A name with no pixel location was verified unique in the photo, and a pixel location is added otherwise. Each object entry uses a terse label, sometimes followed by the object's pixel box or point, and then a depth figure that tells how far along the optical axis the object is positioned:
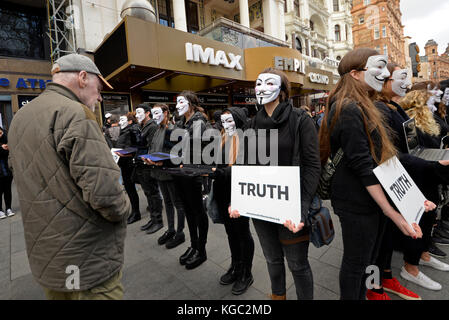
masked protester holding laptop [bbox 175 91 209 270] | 2.78
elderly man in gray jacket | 1.25
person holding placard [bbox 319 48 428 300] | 1.46
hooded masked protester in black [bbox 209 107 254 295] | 2.36
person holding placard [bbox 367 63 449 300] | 1.88
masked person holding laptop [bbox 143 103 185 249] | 3.31
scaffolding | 8.76
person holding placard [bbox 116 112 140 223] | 4.21
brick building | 44.97
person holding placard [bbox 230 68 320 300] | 1.61
